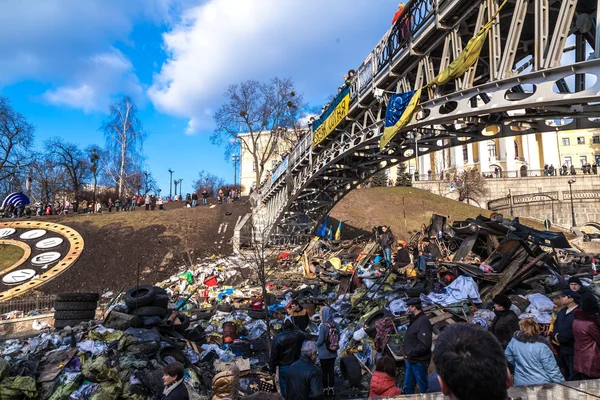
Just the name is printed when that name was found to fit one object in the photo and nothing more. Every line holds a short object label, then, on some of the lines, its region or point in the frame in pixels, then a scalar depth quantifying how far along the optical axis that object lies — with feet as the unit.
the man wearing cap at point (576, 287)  19.46
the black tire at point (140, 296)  29.76
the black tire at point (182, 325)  29.94
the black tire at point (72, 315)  33.53
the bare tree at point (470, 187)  145.28
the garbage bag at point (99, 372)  21.25
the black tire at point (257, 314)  40.03
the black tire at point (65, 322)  33.19
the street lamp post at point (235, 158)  166.09
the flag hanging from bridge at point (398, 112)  37.56
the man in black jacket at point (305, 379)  14.94
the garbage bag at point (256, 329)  35.04
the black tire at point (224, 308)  42.73
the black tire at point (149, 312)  28.99
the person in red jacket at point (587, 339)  15.61
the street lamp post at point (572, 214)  123.24
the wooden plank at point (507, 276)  32.58
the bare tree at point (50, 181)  149.38
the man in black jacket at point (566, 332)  17.20
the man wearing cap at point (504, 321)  18.24
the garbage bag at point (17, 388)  19.55
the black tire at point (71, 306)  33.60
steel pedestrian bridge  24.25
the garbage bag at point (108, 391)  20.17
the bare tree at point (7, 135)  113.80
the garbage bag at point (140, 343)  23.86
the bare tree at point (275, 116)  141.69
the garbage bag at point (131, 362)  22.35
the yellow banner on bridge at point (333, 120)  53.58
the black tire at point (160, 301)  30.64
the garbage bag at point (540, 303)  28.37
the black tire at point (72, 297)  33.50
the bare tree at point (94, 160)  154.81
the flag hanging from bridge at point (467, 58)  28.12
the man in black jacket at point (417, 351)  17.95
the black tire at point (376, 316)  30.71
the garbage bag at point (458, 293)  31.94
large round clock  69.41
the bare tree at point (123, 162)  138.20
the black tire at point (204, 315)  39.96
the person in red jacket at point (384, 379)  15.21
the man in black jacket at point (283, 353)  18.90
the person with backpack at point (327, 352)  21.35
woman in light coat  14.12
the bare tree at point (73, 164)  135.03
